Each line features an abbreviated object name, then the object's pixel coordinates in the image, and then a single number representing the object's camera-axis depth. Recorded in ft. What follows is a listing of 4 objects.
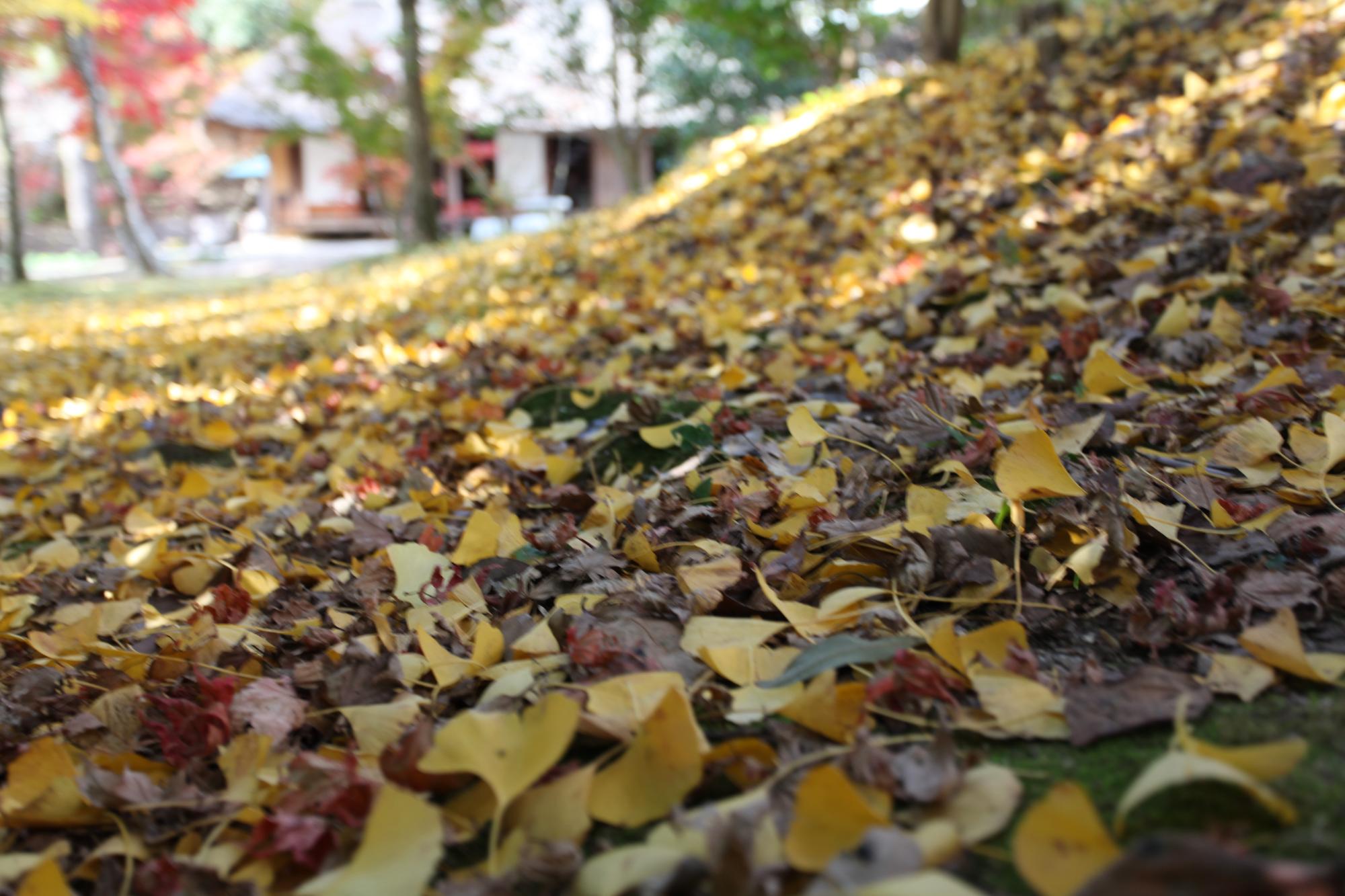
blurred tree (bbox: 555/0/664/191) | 30.78
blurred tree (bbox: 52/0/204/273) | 33.45
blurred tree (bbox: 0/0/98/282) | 24.76
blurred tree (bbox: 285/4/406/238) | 34.68
